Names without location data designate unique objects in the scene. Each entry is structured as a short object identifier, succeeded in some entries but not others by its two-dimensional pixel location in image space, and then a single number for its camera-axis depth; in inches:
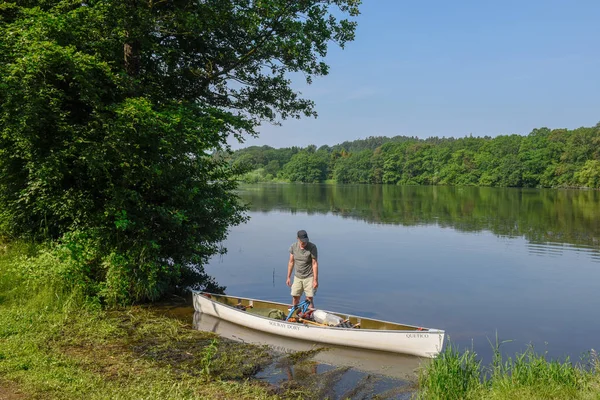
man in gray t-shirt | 463.8
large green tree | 438.0
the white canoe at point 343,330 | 387.9
